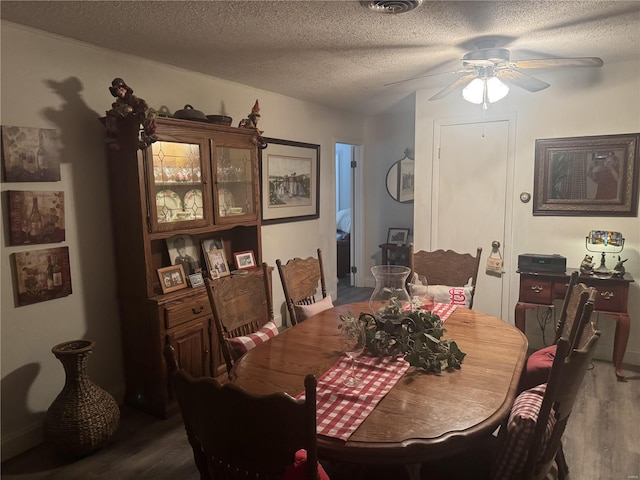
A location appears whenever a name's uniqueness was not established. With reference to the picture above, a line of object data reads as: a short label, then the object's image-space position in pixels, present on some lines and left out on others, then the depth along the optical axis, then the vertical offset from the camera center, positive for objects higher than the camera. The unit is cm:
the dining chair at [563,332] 183 -64
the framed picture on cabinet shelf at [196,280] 302 -57
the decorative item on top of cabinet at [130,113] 252 +49
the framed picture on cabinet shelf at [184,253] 309 -39
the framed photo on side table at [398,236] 570 -55
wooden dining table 125 -69
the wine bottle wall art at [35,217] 233 -10
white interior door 382 -1
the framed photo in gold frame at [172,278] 286 -53
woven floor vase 233 -115
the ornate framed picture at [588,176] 335 +11
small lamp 324 -39
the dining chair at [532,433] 126 -73
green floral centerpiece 171 -61
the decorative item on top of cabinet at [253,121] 347 +59
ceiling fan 253 +73
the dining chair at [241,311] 203 -58
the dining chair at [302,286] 249 -55
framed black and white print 416 +15
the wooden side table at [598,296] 315 -78
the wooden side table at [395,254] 550 -75
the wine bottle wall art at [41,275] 238 -42
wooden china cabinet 268 -21
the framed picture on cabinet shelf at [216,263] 326 -49
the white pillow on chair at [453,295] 270 -63
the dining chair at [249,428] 99 -55
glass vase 193 -48
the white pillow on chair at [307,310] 245 -64
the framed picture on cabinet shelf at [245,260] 348 -51
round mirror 561 +18
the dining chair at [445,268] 295 -51
